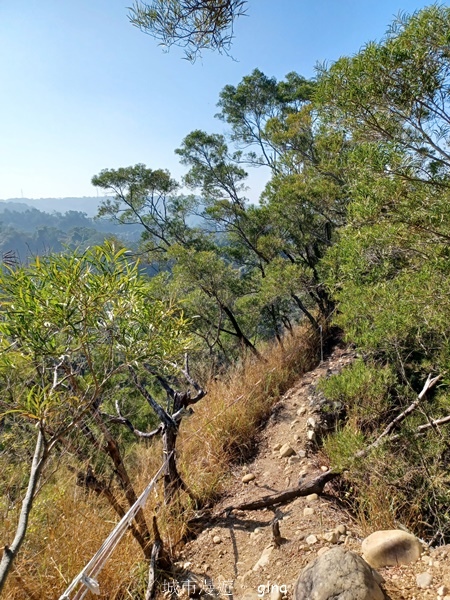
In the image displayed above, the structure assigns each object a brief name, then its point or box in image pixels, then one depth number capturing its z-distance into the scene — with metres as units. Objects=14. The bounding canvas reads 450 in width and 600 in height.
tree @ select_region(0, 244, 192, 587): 0.99
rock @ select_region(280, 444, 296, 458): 3.04
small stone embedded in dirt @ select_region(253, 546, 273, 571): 1.82
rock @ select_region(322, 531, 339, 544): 1.87
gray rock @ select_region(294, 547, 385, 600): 1.33
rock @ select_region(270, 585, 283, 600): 1.57
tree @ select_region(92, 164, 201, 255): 7.79
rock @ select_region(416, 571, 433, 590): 1.45
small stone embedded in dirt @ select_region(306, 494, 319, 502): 2.33
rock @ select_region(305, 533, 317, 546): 1.88
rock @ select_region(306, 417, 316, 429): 3.30
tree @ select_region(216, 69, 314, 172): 8.01
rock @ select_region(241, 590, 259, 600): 1.63
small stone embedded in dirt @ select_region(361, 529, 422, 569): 1.61
